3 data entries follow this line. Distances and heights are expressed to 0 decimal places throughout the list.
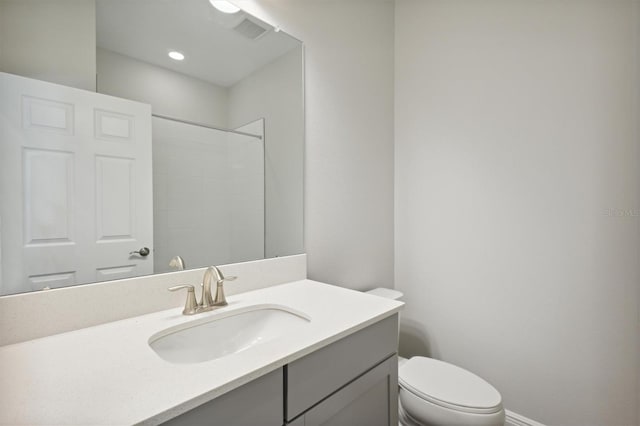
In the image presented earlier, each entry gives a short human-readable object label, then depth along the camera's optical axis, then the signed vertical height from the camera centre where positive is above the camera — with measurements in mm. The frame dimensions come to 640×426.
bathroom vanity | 489 -323
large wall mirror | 748 +239
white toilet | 1078 -741
